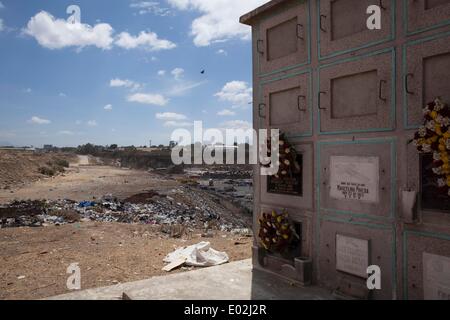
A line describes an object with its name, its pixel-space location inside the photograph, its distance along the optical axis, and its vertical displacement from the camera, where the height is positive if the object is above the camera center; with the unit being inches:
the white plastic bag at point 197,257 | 350.3 -100.2
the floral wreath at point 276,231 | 250.2 -52.6
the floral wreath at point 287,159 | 249.6 -1.7
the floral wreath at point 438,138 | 162.1 +7.9
